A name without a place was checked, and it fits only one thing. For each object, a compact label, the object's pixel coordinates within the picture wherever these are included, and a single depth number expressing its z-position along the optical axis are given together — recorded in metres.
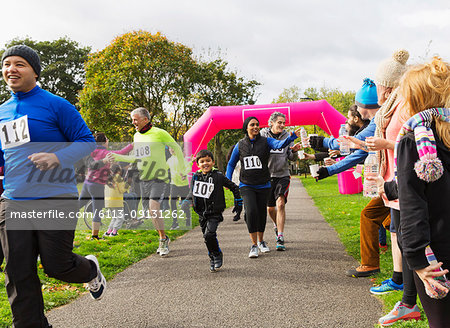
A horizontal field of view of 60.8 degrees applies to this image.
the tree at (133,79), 24.14
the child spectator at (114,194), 8.56
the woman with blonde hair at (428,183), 1.81
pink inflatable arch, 14.64
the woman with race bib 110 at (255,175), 6.22
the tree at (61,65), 38.66
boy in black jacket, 5.63
